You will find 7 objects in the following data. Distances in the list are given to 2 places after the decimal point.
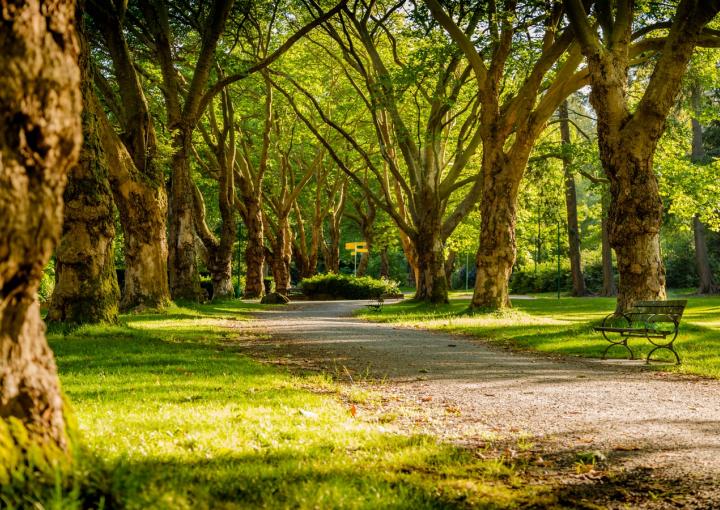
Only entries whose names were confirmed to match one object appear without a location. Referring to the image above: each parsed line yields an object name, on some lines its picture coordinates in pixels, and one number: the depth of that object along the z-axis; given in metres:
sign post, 41.81
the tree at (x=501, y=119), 18.94
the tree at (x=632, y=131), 14.23
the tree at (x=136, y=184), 17.02
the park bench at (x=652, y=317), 11.06
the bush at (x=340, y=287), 39.50
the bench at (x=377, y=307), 25.41
